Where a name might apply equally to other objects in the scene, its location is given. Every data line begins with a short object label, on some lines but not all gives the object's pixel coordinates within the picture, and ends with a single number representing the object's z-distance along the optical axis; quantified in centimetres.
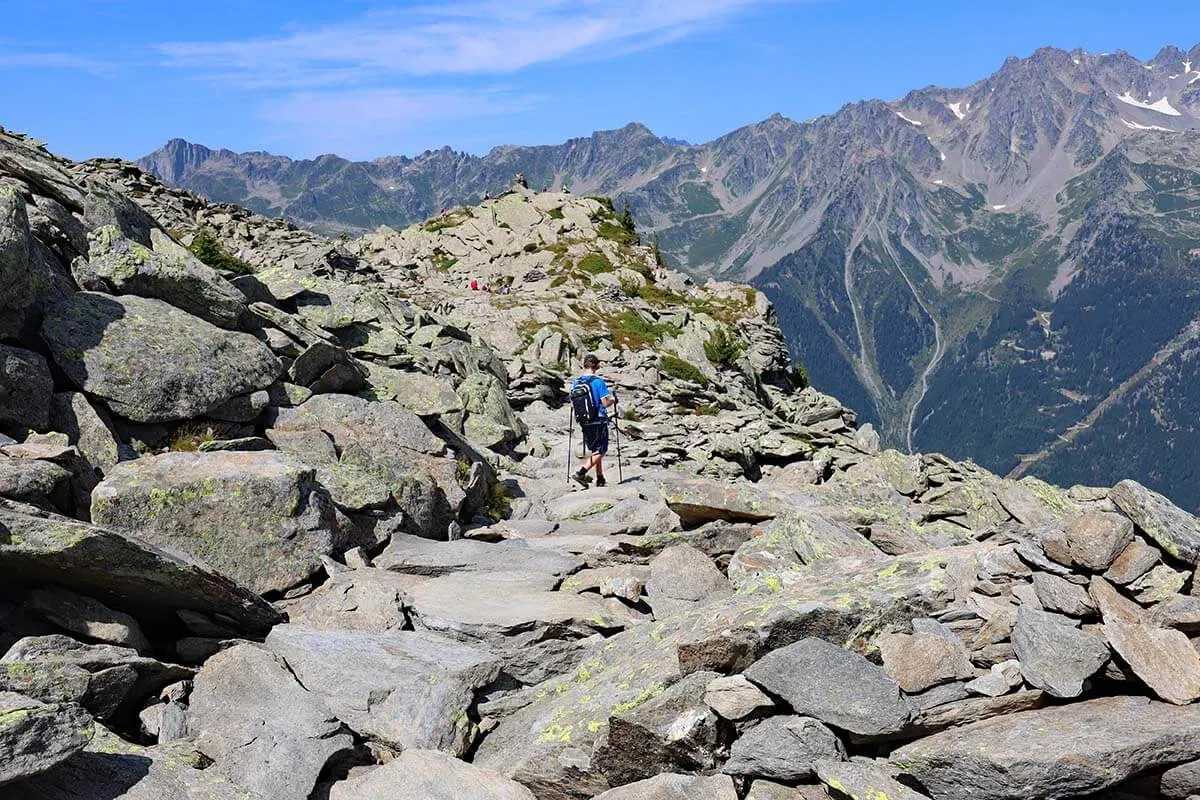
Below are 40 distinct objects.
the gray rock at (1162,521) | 931
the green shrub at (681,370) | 4934
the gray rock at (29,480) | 1112
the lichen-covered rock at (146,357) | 1540
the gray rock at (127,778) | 786
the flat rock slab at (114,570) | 959
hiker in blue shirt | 2548
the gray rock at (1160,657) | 798
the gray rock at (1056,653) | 823
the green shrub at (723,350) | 5778
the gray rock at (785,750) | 830
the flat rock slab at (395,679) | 1020
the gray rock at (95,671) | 862
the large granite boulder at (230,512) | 1305
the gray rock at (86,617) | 993
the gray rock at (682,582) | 1402
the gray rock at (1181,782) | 746
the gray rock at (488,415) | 2730
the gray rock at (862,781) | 775
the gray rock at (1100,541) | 938
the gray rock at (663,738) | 883
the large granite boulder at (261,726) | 907
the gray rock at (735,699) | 880
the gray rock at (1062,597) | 897
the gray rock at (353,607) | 1286
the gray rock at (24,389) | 1381
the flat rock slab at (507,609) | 1277
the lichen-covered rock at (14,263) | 1450
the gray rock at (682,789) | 831
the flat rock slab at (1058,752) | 746
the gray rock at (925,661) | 882
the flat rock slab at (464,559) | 1556
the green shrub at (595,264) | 8031
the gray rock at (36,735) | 721
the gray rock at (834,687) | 842
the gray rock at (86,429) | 1454
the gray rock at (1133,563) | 923
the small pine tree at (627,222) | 9775
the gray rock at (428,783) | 893
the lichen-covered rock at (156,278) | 1761
